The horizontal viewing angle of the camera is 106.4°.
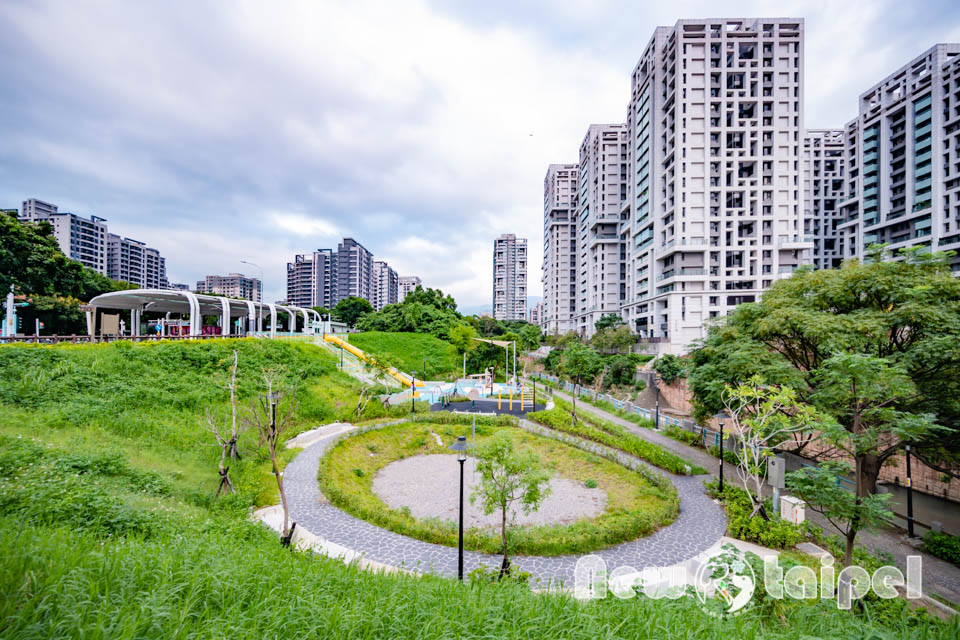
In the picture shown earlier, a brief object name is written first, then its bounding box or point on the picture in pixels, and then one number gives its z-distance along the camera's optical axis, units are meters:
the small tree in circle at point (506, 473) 7.53
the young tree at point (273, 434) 7.48
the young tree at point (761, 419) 8.06
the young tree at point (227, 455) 8.93
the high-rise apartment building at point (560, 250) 73.94
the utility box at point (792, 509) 9.13
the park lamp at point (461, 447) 7.85
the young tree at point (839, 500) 6.08
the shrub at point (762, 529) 8.65
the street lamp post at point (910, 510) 9.86
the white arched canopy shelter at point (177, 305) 21.89
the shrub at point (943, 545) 8.67
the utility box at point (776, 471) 10.03
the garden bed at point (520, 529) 8.63
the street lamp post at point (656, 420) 20.17
